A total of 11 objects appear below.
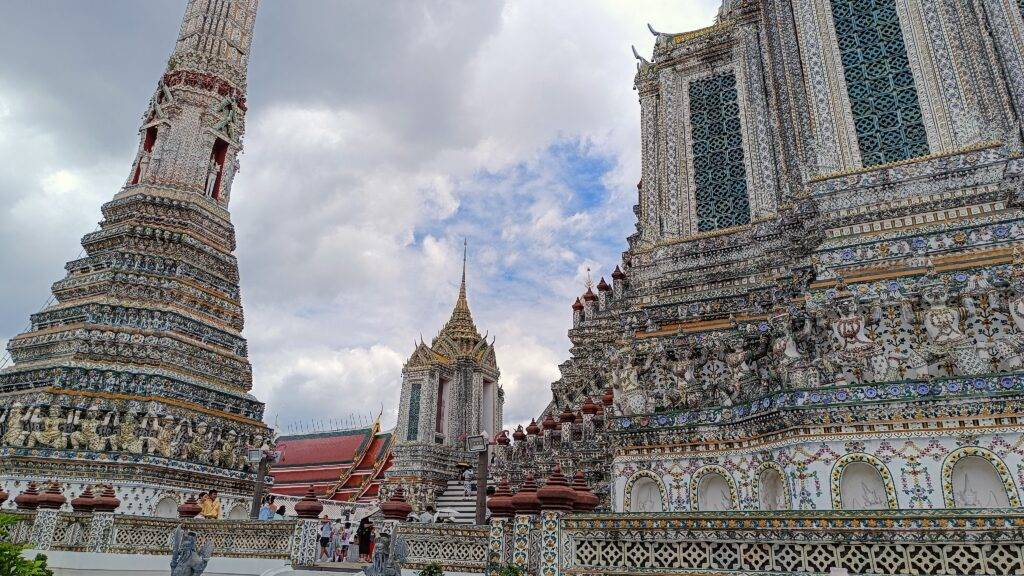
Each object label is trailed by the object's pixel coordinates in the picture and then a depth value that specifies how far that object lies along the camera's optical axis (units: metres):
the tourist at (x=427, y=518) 12.84
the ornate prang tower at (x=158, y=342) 13.77
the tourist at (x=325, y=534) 13.73
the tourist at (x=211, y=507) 13.09
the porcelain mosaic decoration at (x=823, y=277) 7.67
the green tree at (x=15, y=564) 6.50
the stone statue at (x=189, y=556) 7.65
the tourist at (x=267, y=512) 13.05
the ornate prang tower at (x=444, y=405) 24.08
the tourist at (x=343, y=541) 14.23
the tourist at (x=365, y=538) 14.58
